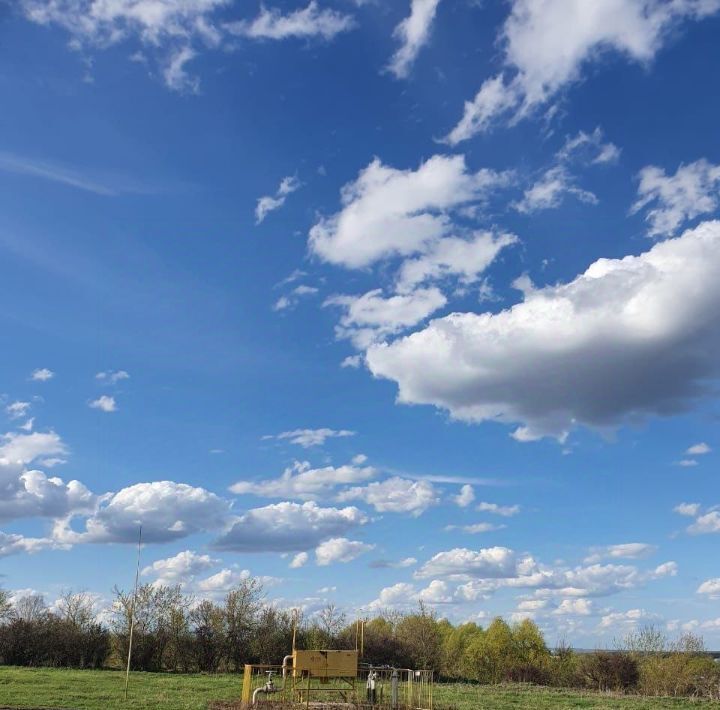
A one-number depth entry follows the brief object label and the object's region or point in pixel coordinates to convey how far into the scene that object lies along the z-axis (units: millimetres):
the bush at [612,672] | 54812
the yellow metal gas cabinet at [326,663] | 29562
